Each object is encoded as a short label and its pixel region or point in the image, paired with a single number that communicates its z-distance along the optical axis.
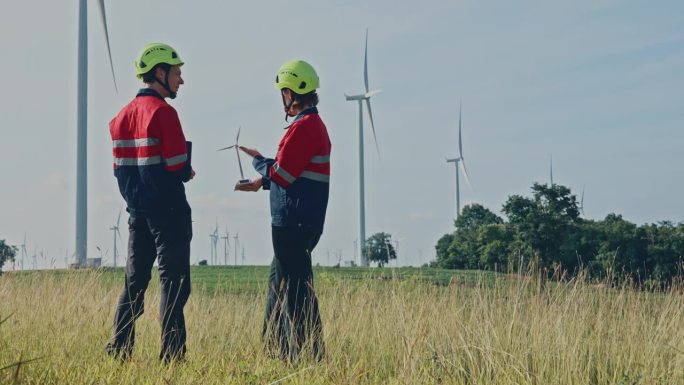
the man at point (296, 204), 6.52
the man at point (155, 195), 6.54
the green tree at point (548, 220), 47.53
